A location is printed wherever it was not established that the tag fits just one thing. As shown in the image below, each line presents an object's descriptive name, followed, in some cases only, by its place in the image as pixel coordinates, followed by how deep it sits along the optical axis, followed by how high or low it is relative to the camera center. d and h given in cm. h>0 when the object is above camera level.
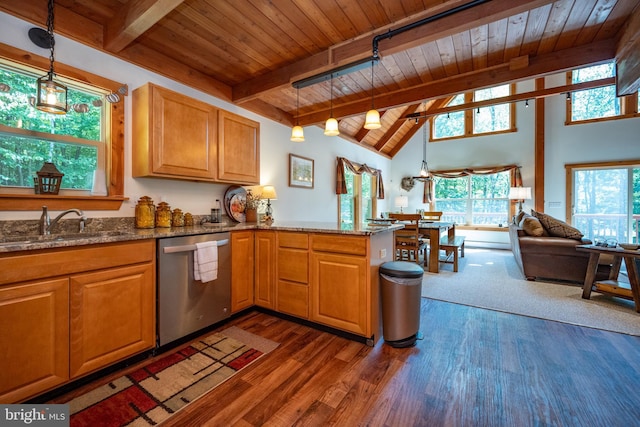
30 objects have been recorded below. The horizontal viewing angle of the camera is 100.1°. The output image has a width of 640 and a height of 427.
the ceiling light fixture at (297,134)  295 +86
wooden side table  279 -72
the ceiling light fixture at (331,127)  273 +87
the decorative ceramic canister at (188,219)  280 -8
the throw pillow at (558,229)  373 -23
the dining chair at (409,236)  432 -40
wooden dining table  435 -49
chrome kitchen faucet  190 -8
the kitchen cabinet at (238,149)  287 +71
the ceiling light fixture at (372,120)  256 +89
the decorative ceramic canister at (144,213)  243 -2
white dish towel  218 -42
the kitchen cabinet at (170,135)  232 +70
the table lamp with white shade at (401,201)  676 +28
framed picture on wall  441 +69
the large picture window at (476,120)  680 +249
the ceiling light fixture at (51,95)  163 +72
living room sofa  361 -64
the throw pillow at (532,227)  394 -21
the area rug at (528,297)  264 -102
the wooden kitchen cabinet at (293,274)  247 -59
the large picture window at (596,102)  568 +242
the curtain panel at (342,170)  566 +98
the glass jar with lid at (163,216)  253 -5
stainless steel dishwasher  203 -66
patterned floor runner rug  145 -110
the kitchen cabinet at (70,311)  140 -61
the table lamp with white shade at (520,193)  598 +44
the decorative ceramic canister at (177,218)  267 -7
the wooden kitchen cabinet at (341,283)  214 -60
